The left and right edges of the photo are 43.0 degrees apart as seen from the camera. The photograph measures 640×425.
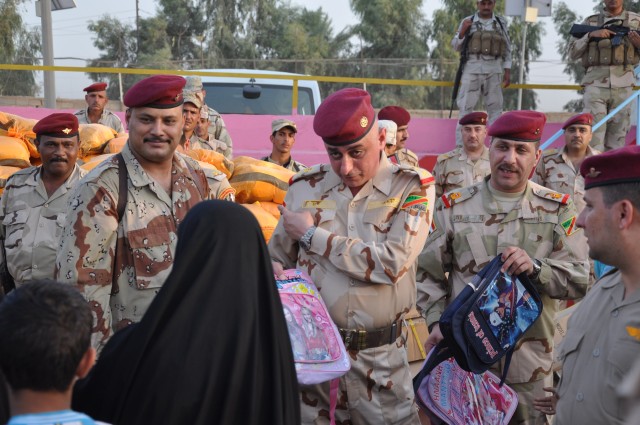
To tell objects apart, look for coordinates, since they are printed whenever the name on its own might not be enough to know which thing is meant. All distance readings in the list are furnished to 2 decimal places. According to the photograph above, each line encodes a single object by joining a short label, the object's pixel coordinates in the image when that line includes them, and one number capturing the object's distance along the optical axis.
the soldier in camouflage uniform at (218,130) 8.61
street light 13.43
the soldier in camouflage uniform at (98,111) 9.62
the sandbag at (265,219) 6.04
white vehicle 10.55
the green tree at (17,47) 25.59
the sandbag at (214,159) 6.50
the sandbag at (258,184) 6.44
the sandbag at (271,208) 6.34
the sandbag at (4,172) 6.36
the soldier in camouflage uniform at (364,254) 3.50
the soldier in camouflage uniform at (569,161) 7.88
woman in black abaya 2.16
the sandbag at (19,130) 7.11
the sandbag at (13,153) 6.73
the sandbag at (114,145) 7.08
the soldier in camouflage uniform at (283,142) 8.16
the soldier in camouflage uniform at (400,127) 8.95
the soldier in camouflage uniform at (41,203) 5.05
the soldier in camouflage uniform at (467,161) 8.42
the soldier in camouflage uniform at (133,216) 3.34
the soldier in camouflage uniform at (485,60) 10.47
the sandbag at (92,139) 7.04
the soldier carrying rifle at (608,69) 9.73
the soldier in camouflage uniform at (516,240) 4.02
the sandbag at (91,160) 6.53
